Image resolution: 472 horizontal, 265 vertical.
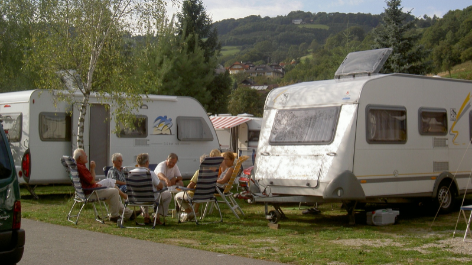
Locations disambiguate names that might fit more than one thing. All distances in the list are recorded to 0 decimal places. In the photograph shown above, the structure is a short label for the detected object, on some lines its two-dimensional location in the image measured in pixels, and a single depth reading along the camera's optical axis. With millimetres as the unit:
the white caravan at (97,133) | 11945
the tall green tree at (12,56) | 19891
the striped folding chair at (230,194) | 9461
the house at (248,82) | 117588
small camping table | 6949
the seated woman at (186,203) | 9078
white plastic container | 8773
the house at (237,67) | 140088
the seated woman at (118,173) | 9891
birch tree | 11141
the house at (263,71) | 148600
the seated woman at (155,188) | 8578
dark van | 4566
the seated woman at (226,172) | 9688
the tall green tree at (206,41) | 28906
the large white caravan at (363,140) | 8414
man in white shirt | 9570
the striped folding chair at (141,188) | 8336
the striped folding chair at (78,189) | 8695
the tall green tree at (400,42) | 23453
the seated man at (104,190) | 8844
